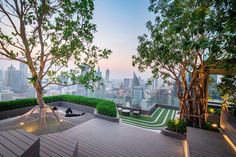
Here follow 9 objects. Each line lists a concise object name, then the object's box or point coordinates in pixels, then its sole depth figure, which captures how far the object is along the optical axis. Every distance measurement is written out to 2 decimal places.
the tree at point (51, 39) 4.06
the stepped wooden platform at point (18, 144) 1.66
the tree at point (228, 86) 5.46
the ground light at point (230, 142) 3.26
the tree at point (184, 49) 2.11
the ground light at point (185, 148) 3.33
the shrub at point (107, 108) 5.84
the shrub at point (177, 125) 4.49
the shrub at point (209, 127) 4.56
